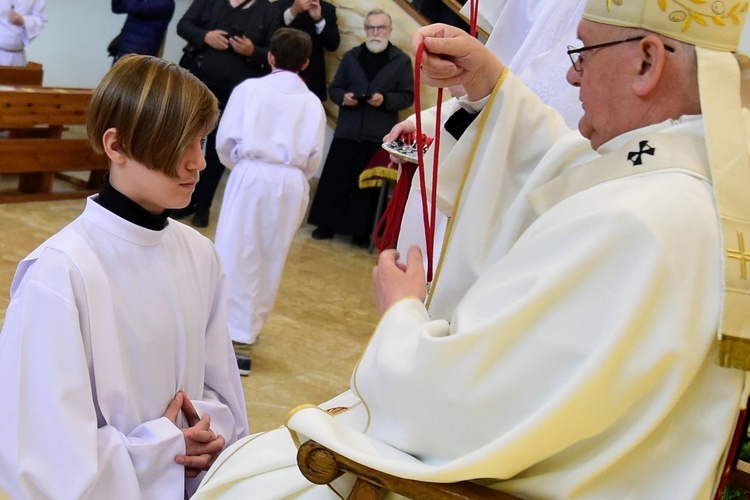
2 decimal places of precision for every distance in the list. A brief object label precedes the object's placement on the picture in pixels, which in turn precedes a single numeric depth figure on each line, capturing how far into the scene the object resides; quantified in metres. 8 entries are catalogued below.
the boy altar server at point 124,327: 1.79
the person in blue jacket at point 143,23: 7.70
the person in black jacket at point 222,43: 7.15
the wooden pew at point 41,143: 6.32
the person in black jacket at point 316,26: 7.46
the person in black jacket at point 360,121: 7.32
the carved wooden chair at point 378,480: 1.51
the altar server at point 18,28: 7.42
